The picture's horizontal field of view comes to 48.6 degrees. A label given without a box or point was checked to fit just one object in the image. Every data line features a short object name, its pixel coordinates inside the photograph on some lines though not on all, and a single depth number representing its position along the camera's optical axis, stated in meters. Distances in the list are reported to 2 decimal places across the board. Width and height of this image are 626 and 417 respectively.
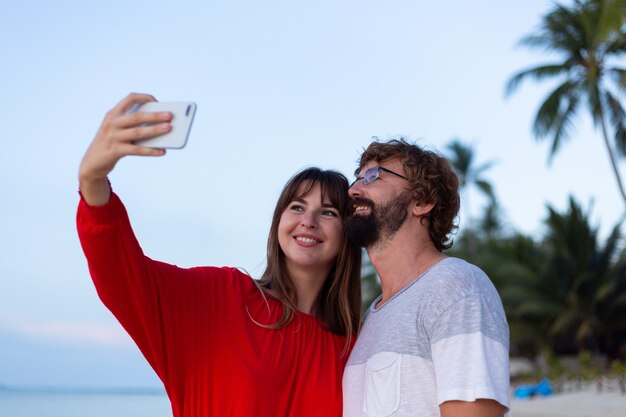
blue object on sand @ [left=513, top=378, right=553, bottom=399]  18.12
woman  2.35
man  2.52
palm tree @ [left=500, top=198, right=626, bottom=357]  23.83
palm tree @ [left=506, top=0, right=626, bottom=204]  21.92
